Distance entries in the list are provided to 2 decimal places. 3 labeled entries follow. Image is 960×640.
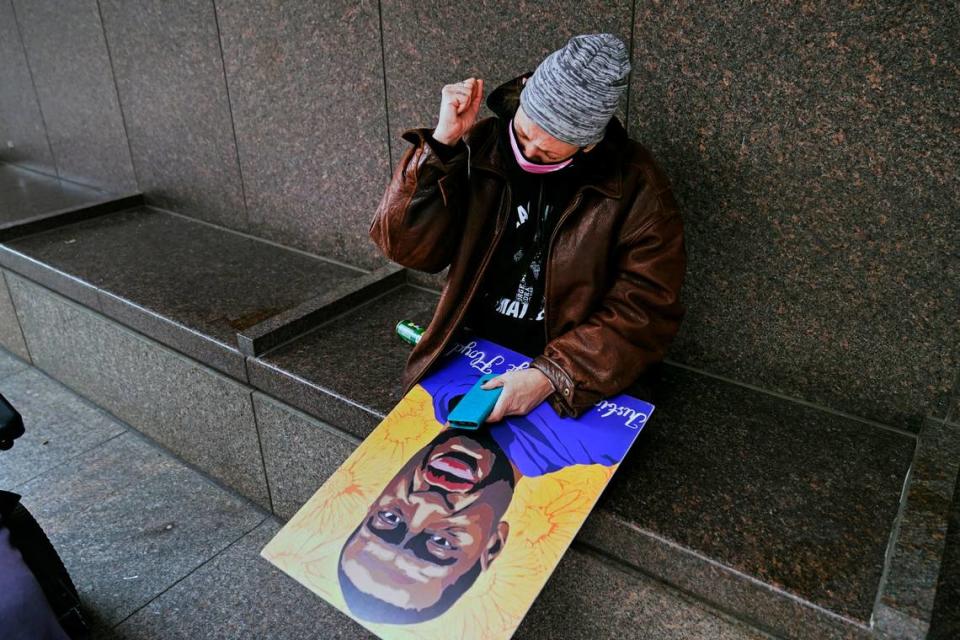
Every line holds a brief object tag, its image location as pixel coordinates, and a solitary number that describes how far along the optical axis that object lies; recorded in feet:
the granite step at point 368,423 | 6.25
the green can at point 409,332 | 10.14
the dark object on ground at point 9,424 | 7.77
